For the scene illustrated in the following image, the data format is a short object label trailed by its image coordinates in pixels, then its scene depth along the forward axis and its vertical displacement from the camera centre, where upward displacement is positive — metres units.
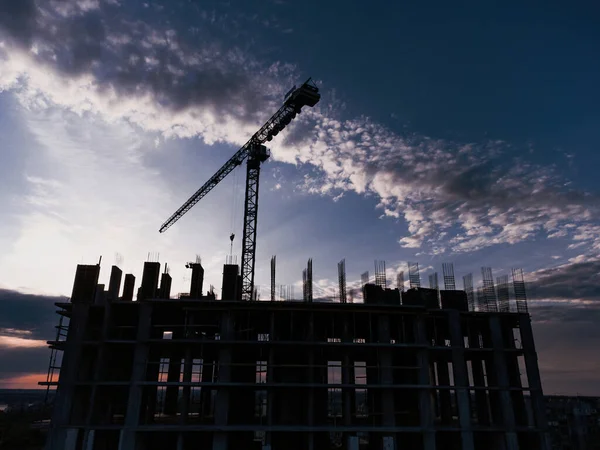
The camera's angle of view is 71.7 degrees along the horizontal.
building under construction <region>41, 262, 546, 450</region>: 26.11 +0.72
